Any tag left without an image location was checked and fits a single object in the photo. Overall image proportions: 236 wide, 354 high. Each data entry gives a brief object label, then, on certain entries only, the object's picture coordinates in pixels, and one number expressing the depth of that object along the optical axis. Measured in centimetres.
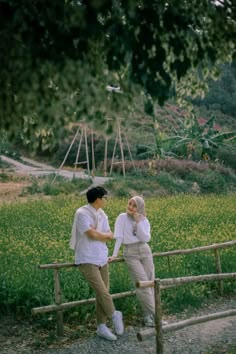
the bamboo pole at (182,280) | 651
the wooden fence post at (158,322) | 661
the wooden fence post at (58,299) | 774
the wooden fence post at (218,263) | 991
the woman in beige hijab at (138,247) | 773
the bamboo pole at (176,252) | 771
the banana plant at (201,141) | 3053
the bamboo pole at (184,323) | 654
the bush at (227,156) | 3206
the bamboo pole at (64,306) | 765
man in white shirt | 715
